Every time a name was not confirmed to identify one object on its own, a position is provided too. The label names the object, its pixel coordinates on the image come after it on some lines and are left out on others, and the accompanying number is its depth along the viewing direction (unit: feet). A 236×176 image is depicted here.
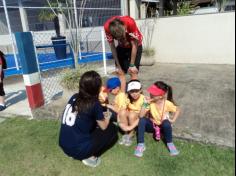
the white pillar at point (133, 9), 22.02
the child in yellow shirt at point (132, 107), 7.19
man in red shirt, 7.54
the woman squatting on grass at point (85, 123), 6.03
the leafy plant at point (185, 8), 23.06
